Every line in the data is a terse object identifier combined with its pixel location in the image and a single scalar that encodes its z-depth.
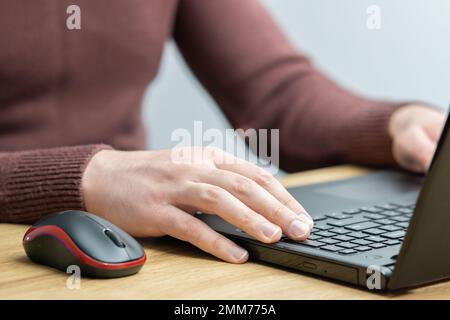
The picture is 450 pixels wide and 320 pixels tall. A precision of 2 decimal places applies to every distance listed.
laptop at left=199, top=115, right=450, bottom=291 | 0.82
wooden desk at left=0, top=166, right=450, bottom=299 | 0.85
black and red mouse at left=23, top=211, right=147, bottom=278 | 0.87
